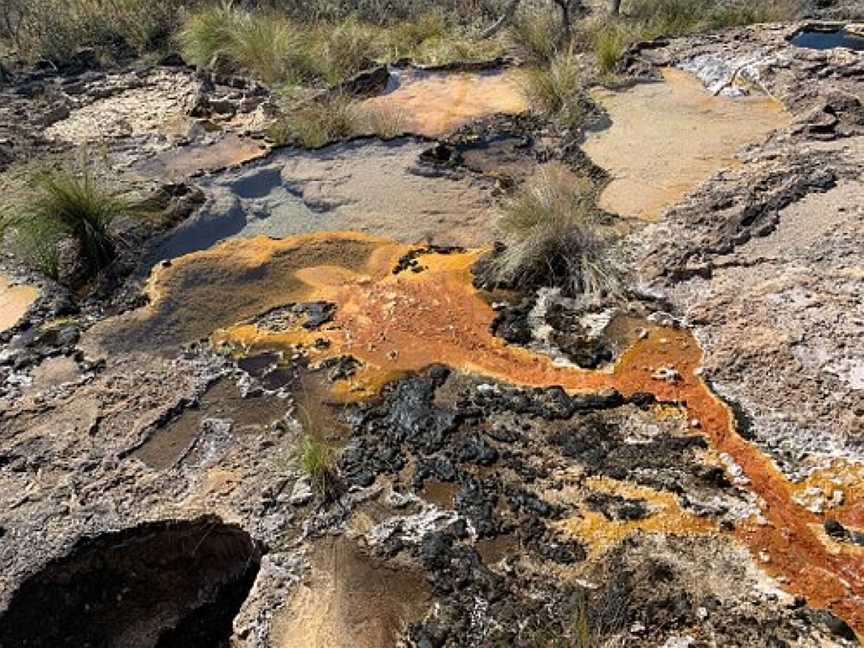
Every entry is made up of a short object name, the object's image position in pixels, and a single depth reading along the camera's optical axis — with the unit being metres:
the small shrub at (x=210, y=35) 7.48
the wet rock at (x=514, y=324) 3.54
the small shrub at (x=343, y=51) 7.09
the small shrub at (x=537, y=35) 7.09
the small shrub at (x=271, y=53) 7.11
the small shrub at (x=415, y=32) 7.80
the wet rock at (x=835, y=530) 2.45
